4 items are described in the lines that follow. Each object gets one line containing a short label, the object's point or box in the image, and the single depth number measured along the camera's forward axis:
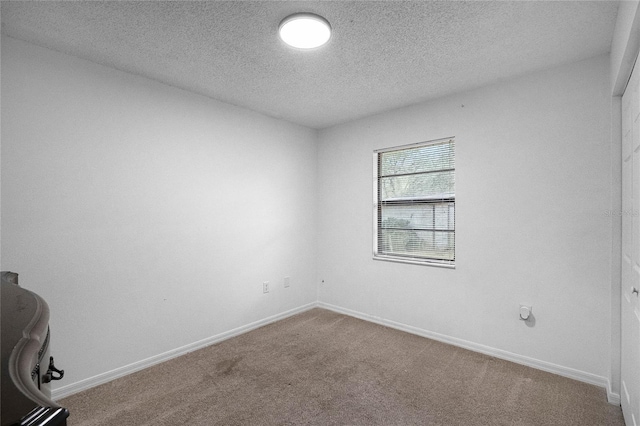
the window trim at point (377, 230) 3.20
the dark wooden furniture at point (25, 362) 0.53
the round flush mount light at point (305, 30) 1.90
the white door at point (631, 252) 1.65
